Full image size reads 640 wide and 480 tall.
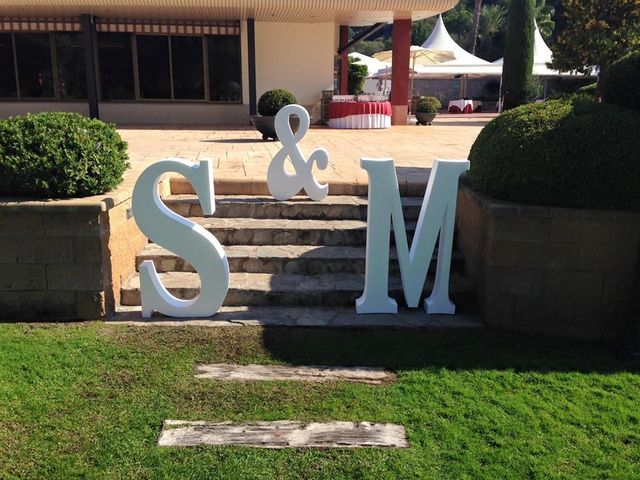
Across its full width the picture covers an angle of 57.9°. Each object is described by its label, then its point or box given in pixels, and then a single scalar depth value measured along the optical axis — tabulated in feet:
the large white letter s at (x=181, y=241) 14.12
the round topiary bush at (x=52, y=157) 14.55
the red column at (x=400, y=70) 52.54
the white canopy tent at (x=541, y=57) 87.92
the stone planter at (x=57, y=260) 14.43
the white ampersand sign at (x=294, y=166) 18.90
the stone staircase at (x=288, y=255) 15.71
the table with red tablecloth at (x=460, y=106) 95.61
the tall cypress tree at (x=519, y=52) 62.13
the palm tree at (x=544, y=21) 134.00
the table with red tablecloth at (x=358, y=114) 50.16
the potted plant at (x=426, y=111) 57.52
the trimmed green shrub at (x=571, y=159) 13.93
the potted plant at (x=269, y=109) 38.32
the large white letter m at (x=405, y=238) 14.49
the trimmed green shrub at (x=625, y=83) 15.21
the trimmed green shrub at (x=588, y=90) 50.01
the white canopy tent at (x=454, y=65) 86.22
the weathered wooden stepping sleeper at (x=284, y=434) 9.62
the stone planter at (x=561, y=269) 14.07
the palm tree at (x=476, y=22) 136.26
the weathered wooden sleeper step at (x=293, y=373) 11.80
